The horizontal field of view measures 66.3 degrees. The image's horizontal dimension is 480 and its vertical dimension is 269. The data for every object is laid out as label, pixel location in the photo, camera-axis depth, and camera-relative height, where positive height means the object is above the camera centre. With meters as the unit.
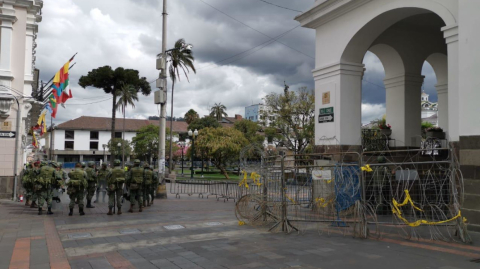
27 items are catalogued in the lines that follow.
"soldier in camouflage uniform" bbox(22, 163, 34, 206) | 12.02 -1.03
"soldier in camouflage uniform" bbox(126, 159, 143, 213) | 12.13 -1.01
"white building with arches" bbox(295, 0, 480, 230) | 8.30 +2.97
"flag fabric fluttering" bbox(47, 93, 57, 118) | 18.42 +2.43
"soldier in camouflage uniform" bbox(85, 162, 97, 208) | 12.97 -0.96
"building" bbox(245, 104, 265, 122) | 107.74 +12.79
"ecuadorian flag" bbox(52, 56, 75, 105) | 16.73 +3.08
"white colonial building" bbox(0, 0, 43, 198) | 14.84 +2.72
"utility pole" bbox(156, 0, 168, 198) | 16.72 +1.22
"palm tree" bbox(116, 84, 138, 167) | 44.88 +7.11
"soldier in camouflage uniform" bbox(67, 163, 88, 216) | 11.41 -1.07
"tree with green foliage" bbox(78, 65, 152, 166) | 43.56 +8.79
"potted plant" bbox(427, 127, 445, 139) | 13.31 +0.86
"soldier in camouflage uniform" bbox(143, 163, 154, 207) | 12.82 -1.05
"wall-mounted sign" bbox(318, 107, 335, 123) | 12.44 +1.38
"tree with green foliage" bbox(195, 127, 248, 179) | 36.31 +0.96
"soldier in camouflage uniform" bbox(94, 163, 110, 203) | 14.65 -1.10
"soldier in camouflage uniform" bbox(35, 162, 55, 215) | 11.20 -1.00
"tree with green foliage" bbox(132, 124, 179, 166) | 55.00 +1.52
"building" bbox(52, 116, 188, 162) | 70.25 +2.86
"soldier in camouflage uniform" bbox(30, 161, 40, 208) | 11.55 -0.72
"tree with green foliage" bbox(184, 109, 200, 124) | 71.25 +7.28
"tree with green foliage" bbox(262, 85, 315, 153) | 33.12 +3.80
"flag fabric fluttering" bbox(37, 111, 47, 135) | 21.90 +2.00
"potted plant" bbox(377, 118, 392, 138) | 14.05 +0.99
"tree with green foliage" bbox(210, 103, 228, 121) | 75.00 +8.71
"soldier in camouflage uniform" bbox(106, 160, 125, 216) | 11.56 -0.97
